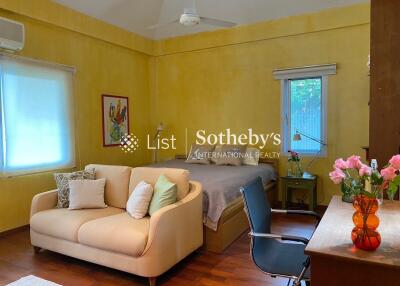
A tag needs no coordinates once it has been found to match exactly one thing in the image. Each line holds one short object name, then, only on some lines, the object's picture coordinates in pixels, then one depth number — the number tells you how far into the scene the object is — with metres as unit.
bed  3.10
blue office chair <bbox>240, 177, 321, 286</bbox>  1.82
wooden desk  1.29
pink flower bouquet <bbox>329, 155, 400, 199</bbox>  1.40
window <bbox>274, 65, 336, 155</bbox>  4.50
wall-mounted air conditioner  3.36
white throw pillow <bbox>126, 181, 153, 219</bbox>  2.80
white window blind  3.62
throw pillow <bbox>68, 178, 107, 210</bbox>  3.11
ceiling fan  3.19
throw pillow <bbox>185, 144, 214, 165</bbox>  4.91
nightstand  4.20
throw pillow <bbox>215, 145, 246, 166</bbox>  4.67
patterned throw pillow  3.21
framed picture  4.96
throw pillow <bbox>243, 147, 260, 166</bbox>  4.70
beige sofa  2.43
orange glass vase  1.39
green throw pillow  2.71
